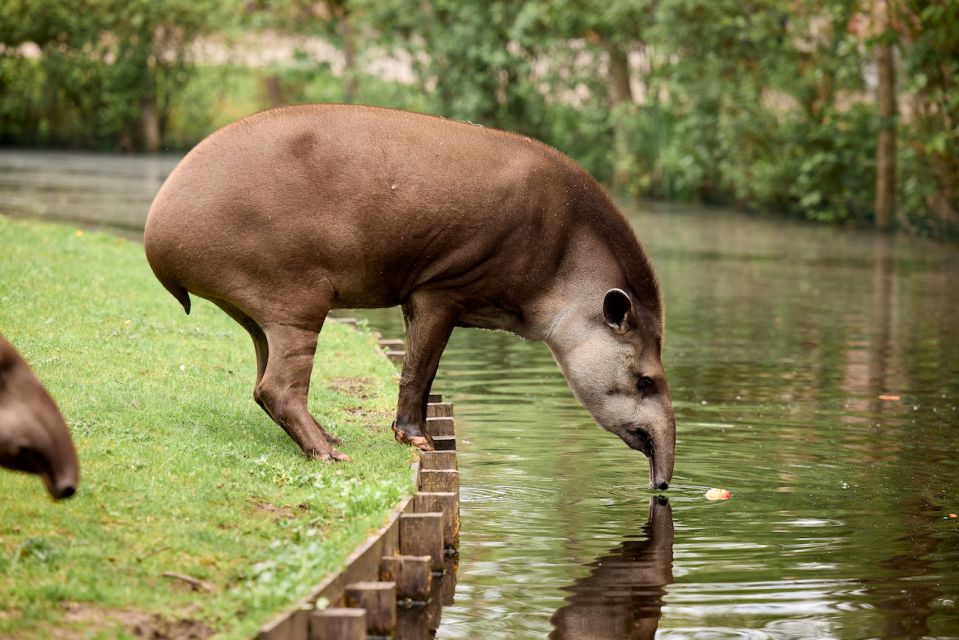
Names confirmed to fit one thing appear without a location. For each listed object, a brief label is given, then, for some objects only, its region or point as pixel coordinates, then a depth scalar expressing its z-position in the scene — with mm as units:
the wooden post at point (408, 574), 12934
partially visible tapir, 10547
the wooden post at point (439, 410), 18624
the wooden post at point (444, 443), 16958
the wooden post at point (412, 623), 12495
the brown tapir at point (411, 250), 15366
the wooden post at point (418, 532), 13604
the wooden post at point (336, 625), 10919
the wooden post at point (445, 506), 14496
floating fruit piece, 17062
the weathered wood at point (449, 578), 13477
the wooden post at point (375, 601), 11856
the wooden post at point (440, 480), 15188
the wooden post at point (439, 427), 17598
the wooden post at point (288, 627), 10309
